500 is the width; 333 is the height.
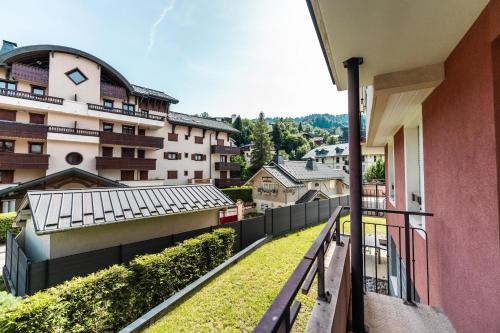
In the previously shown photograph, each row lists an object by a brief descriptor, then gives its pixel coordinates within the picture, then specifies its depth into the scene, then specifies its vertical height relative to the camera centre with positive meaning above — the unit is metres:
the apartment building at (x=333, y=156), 43.38 +4.53
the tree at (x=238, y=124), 55.31 +13.53
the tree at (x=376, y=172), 27.18 +0.56
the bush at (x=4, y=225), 10.53 -2.35
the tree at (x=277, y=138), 51.69 +9.18
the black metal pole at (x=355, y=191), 2.47 -0.18
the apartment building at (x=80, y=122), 13.91 +4.34
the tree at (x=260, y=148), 35.40 +4.70
